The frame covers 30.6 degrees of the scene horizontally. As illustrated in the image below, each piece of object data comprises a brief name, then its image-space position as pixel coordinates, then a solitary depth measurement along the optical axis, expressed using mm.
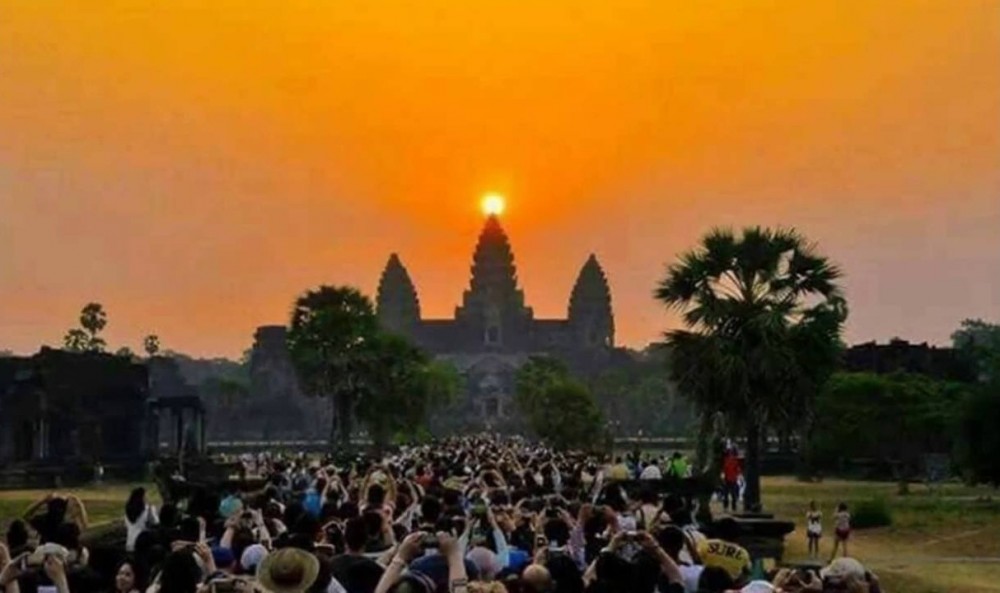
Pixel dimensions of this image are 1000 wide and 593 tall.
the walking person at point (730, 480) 40703
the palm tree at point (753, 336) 34344
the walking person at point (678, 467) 39184
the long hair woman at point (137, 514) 14605
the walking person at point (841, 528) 31306
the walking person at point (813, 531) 32188
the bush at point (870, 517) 39938
